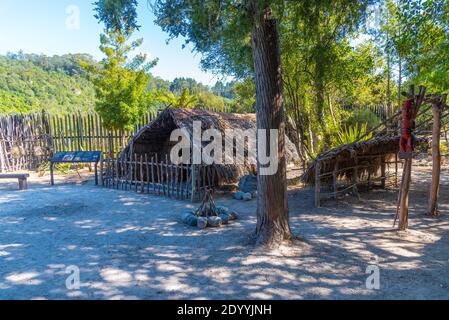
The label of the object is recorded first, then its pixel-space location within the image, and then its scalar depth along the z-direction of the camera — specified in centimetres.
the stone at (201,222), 687
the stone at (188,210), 754
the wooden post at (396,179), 1054
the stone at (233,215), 739
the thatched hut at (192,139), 1009
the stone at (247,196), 933
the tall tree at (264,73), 496
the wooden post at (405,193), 624
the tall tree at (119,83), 1433
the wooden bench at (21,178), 1120
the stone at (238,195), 942
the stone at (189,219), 701
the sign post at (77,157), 1189
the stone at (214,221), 696
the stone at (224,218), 715
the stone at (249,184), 988
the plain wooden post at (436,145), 698
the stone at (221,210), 750
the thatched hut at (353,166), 852
